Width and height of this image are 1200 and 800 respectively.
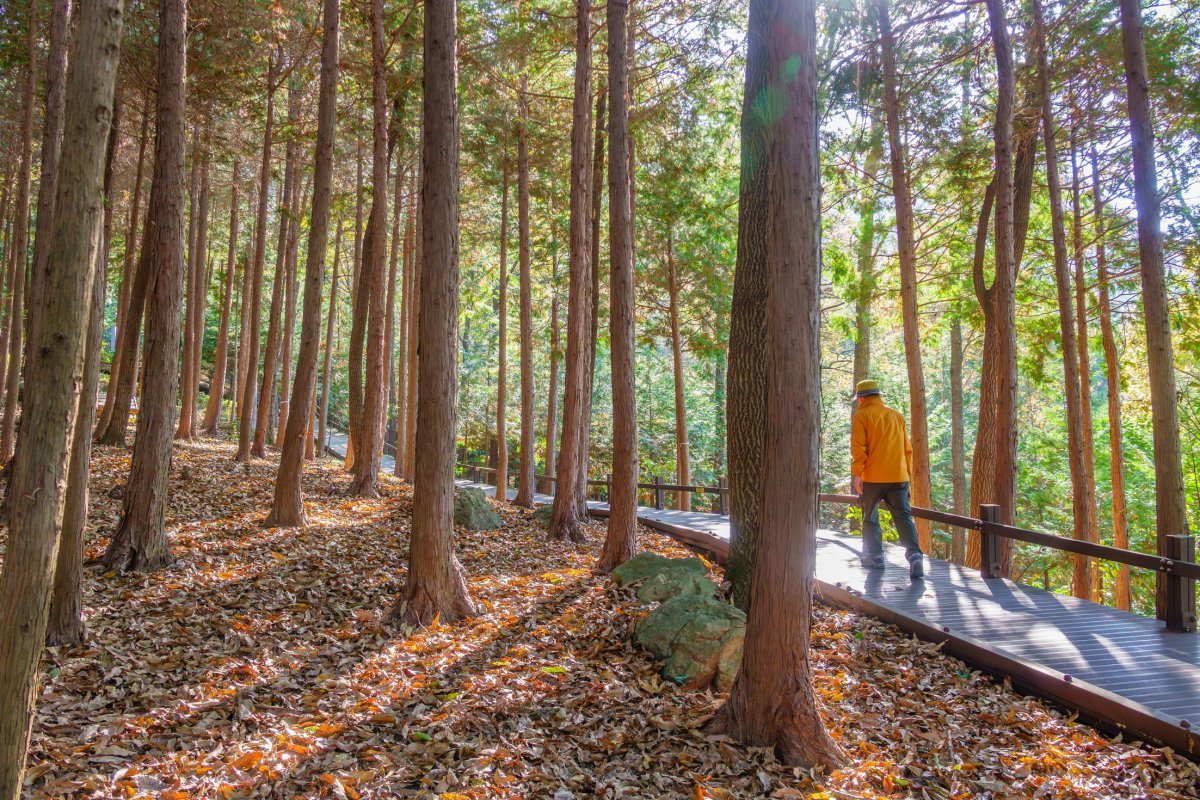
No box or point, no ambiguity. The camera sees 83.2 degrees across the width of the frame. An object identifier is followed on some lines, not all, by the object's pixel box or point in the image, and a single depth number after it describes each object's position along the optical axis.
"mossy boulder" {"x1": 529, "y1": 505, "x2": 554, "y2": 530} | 12.52
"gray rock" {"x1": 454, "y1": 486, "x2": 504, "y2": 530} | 11.46
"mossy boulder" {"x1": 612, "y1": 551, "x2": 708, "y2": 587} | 7.80
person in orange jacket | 7.66
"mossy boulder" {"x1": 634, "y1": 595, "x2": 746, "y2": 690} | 5.41
